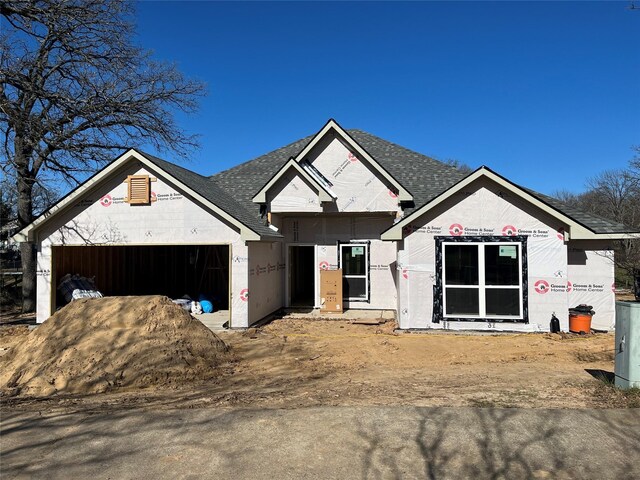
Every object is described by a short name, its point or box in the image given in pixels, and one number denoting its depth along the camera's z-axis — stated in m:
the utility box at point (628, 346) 6.29
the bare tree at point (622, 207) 20.23
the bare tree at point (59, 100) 13.40
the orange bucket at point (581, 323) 11.70
